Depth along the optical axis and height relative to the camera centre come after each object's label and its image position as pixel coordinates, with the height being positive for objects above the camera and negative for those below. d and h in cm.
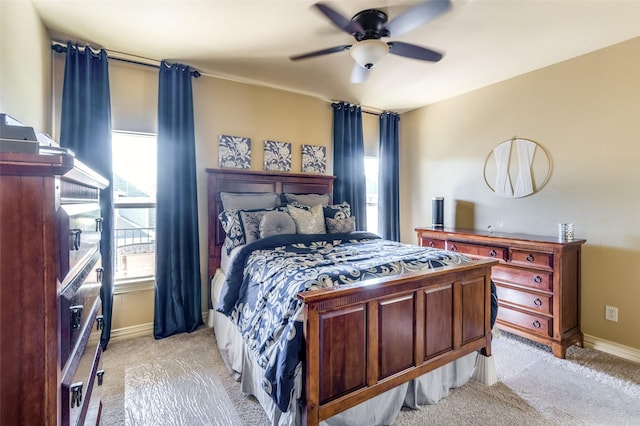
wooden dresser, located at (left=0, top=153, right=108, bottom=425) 75 -21
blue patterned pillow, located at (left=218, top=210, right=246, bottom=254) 288 -22
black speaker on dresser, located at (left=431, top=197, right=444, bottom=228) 399 -8
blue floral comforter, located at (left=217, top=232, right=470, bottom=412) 151 -43
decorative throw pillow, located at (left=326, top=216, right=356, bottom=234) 327 -21
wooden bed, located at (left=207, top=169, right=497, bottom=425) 151 -73
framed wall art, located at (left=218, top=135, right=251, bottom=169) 339 +62
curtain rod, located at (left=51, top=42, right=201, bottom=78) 259 +138
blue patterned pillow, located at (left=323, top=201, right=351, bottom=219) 338 -6
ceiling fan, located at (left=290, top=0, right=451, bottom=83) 191 +123
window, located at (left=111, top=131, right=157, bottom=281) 298 +4
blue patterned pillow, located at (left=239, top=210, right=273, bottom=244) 286 -16
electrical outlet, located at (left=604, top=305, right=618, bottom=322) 268 -95
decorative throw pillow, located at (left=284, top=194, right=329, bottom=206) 351 +9
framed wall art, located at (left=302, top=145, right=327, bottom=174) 395 +63
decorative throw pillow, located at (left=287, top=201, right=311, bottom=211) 326 +1
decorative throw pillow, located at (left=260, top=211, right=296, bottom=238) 283 -17
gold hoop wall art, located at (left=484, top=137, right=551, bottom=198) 320 +42
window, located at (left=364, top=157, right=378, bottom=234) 464 +22
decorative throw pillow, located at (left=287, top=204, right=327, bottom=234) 308 -14
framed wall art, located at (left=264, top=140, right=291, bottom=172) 367 +62
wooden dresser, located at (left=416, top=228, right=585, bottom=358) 260 -72
